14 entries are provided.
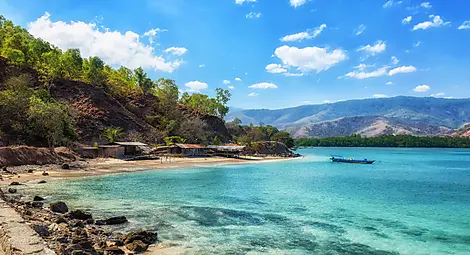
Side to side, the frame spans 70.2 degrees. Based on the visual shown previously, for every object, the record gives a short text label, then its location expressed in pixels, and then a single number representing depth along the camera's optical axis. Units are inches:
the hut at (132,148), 2631.6
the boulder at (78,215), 770.2
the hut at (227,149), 3523.1
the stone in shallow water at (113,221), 758.2
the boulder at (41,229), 545.8
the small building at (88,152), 2264.5
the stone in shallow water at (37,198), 961.4
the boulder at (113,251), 550.5
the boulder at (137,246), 579.2
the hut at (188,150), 3122.5
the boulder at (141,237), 618.2
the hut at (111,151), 2388.0
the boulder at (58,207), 815.7
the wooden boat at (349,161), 3450.1
